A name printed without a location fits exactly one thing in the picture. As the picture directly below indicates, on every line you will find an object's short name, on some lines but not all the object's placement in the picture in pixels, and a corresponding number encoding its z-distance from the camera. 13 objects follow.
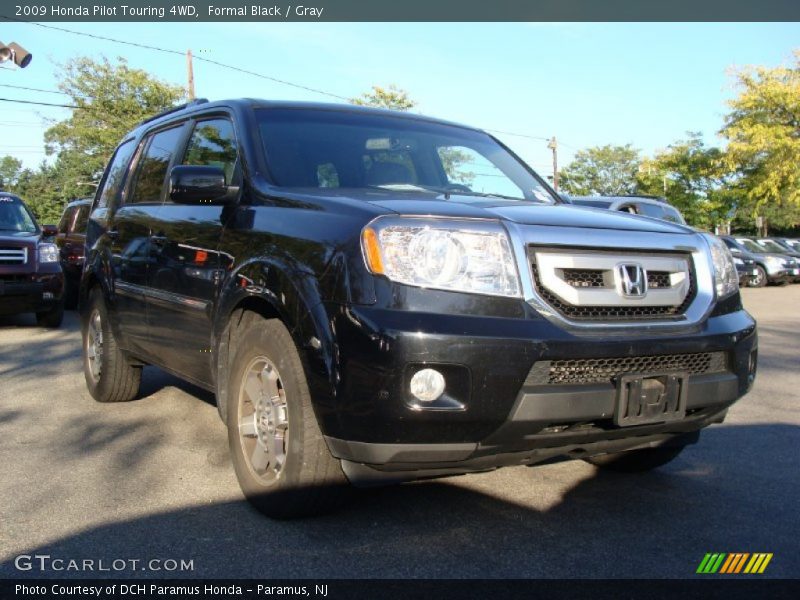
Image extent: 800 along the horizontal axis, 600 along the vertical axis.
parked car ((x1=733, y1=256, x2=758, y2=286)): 23.62
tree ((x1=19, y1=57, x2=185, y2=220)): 39.97
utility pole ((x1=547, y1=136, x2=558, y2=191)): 46.12
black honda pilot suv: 2.75
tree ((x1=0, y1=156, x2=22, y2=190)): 101.40
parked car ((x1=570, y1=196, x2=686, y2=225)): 11.63
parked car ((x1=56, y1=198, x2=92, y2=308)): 13.05
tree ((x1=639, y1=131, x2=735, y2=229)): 33.12
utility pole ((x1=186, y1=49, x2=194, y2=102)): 28.81
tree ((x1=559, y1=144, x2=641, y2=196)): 69.19
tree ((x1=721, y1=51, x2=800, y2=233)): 29.05
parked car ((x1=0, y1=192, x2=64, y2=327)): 10.17
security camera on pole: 12.93
